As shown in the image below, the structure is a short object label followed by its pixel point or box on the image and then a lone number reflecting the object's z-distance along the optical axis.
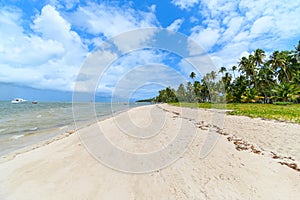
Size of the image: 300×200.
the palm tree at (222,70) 47.99
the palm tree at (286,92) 26.12
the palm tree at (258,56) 33.79
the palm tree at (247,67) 35.15
